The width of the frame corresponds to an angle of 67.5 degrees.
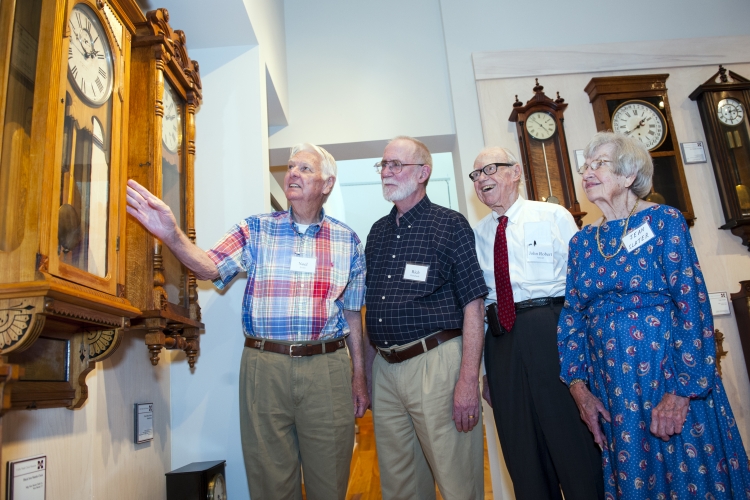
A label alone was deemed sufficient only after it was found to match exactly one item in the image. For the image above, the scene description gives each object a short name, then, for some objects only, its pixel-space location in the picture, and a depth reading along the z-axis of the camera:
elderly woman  1.55
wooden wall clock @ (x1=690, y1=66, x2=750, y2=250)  3.37
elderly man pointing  1.93
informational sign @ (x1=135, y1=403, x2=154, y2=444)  2.18
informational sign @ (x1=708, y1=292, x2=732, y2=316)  3.34
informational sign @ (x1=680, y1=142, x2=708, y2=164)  3.51
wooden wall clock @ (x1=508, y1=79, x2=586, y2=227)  3.31
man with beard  1.90
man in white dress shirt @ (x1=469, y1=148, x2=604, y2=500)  1.86
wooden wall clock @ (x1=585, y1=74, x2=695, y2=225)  3.41
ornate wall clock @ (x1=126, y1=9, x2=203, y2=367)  1.89
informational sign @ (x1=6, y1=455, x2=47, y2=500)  1.46
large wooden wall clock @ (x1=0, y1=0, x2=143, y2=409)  1.18
